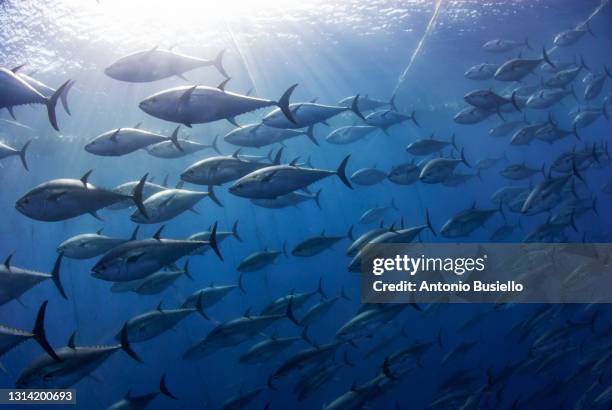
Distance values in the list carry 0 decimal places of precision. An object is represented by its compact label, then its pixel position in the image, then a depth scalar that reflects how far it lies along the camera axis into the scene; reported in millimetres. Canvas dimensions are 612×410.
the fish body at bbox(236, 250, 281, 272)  7071
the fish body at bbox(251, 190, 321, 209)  6789
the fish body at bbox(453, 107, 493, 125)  7174
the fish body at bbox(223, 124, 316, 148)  5664
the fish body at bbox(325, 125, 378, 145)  8844
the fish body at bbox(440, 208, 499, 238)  6676
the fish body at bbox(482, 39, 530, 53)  8849
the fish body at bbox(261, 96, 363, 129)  5020
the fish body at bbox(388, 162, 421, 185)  7559
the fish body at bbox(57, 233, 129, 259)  5363
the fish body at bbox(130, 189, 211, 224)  4723
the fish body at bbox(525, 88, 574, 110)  8492
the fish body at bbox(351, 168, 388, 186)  9438
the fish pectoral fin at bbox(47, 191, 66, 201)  3598
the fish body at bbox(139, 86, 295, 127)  3730
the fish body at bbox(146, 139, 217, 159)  6395
